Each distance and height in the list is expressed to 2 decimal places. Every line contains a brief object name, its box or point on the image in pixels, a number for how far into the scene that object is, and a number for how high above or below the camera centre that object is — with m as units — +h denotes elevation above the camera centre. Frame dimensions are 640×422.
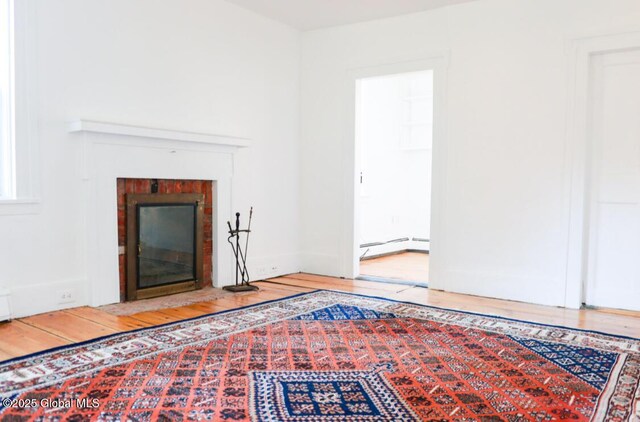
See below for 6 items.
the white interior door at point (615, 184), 4.32 +0.07
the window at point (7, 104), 3.72 +0.58
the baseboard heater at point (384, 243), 7.25 -0.79
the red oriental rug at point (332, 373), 2.32 -0.98
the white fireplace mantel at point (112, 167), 4.09 +0.16
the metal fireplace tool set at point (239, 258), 4.96 -0.72
